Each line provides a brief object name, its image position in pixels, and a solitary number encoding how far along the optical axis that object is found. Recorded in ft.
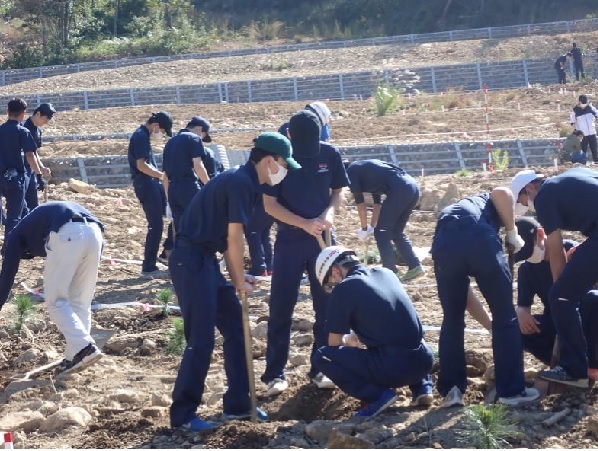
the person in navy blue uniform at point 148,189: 43.60
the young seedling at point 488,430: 21.63
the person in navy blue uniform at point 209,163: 42.24
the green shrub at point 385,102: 98.17
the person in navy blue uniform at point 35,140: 45.73
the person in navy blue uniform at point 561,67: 114.21
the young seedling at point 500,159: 66.64
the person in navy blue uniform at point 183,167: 40.73
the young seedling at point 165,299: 36.94
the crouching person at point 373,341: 24.81
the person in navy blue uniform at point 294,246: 28.09
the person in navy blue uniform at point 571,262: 25.21
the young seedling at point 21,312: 35.63
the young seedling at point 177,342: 32.65
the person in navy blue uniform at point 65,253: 29.96
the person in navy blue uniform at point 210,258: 24.88
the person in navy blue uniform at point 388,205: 39.83
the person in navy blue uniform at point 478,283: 24.90
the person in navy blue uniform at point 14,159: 45.19
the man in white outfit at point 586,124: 72.23
